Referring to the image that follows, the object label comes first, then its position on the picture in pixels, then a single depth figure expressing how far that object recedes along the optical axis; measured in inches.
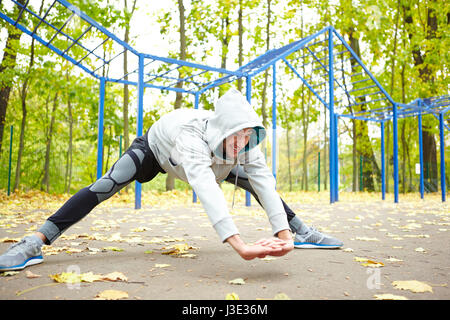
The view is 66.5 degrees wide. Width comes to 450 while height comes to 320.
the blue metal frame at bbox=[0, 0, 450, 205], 237.1
